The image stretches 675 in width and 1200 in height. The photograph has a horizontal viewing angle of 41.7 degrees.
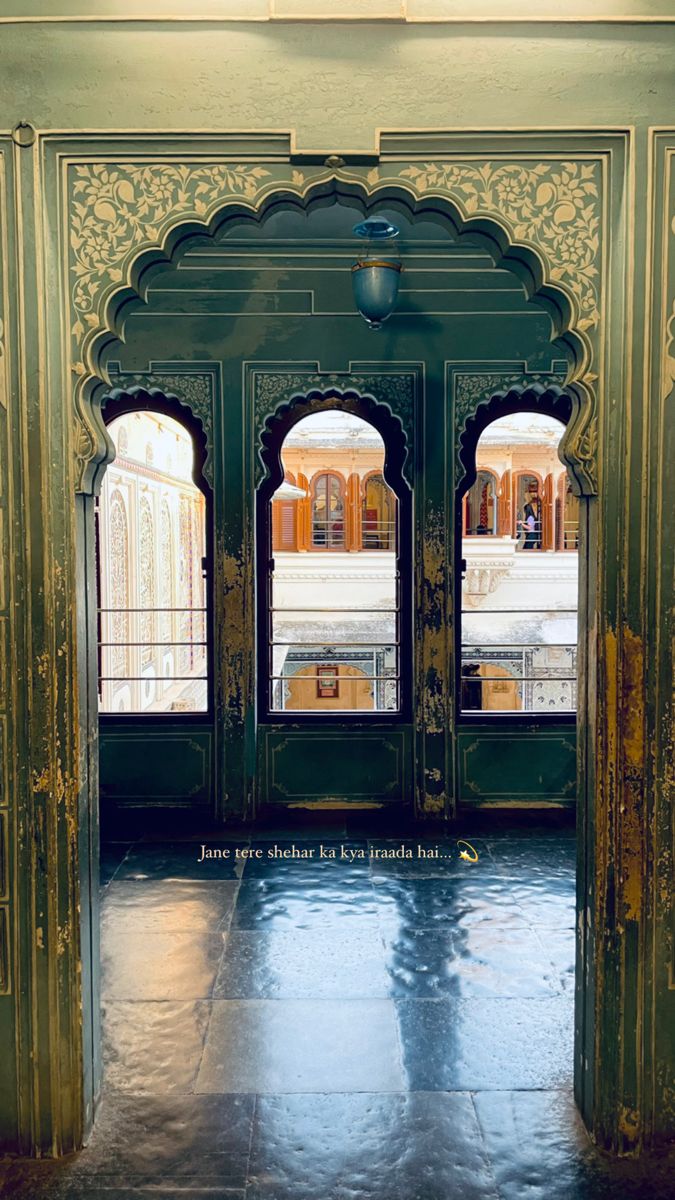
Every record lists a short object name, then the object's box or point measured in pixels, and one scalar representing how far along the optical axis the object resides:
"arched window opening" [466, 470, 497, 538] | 17.59
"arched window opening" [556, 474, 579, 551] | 17.92
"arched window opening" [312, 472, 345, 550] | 16.59
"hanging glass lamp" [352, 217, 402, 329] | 5.07
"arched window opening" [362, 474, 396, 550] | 17.00
